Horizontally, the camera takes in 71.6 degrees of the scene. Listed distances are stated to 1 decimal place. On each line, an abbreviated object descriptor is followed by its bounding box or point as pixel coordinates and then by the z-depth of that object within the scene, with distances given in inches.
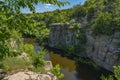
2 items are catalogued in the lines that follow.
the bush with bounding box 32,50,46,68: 528.3
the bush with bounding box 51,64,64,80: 551.2
